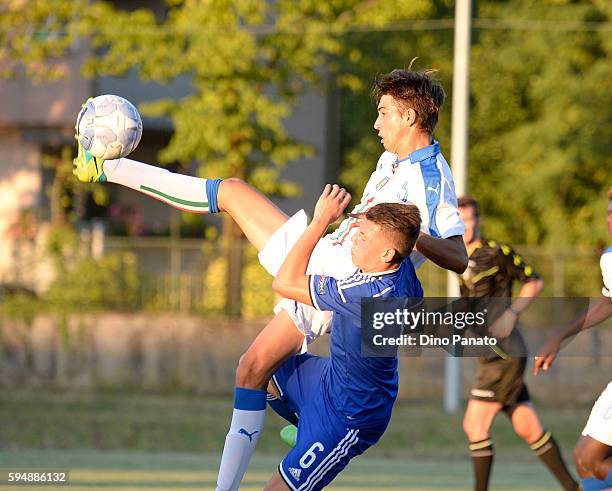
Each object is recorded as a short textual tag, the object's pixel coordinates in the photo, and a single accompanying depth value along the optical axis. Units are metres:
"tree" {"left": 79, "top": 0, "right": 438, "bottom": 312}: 38.53
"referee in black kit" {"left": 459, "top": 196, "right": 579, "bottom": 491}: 18.78
